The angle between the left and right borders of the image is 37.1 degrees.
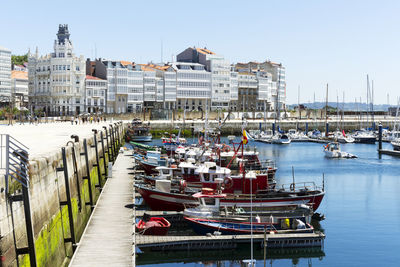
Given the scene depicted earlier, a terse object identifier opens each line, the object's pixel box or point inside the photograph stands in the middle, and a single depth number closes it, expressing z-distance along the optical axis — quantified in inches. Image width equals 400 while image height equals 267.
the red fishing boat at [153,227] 1151.0
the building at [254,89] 6988.2
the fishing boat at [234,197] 1312.7
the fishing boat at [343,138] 4423.0
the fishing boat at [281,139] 4291.3
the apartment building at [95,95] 5502.0
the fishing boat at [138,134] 4148.6
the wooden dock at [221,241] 1087.0
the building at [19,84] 6304.1
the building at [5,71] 6023.6
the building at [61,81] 5383.9
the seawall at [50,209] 609.0
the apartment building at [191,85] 6166.3
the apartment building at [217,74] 6441.9
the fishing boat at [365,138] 4490.7
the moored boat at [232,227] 1175.6
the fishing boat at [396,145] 3528.5
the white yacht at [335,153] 3216.0
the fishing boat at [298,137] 4621.1
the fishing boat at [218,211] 1210.6
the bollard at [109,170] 1682.5
